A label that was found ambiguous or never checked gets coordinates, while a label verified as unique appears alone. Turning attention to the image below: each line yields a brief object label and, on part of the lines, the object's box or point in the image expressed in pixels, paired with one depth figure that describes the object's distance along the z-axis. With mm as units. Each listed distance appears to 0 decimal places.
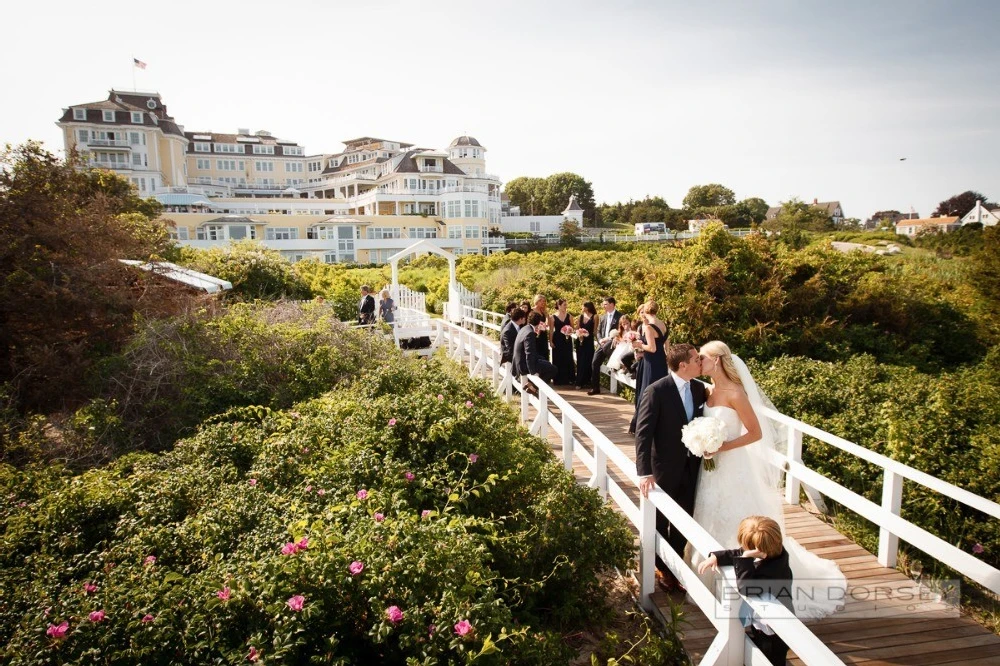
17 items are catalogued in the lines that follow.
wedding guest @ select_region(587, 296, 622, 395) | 10328
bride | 4297
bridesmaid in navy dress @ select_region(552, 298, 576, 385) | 10778
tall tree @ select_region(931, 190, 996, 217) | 73625
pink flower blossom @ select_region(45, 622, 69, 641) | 2949
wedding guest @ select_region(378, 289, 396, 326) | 15984
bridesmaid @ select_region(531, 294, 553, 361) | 10109
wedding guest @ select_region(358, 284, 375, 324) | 15156
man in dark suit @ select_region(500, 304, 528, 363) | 9492
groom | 4414
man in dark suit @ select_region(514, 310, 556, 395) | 8688
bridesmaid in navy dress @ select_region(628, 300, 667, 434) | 7156
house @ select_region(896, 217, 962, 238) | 68188
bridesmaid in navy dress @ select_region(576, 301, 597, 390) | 10453
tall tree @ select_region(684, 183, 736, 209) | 93062
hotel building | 56219
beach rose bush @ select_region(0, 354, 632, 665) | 2984
